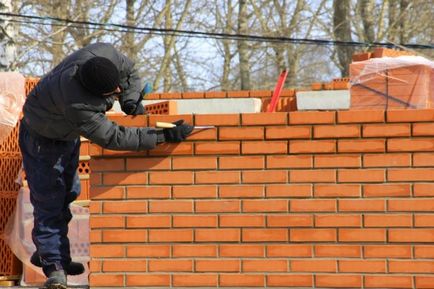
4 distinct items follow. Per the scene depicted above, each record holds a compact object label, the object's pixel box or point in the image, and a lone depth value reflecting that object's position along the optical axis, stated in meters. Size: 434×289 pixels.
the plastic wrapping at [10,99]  12.49
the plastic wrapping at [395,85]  14.62
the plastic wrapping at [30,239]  12.02
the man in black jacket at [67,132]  9.00
